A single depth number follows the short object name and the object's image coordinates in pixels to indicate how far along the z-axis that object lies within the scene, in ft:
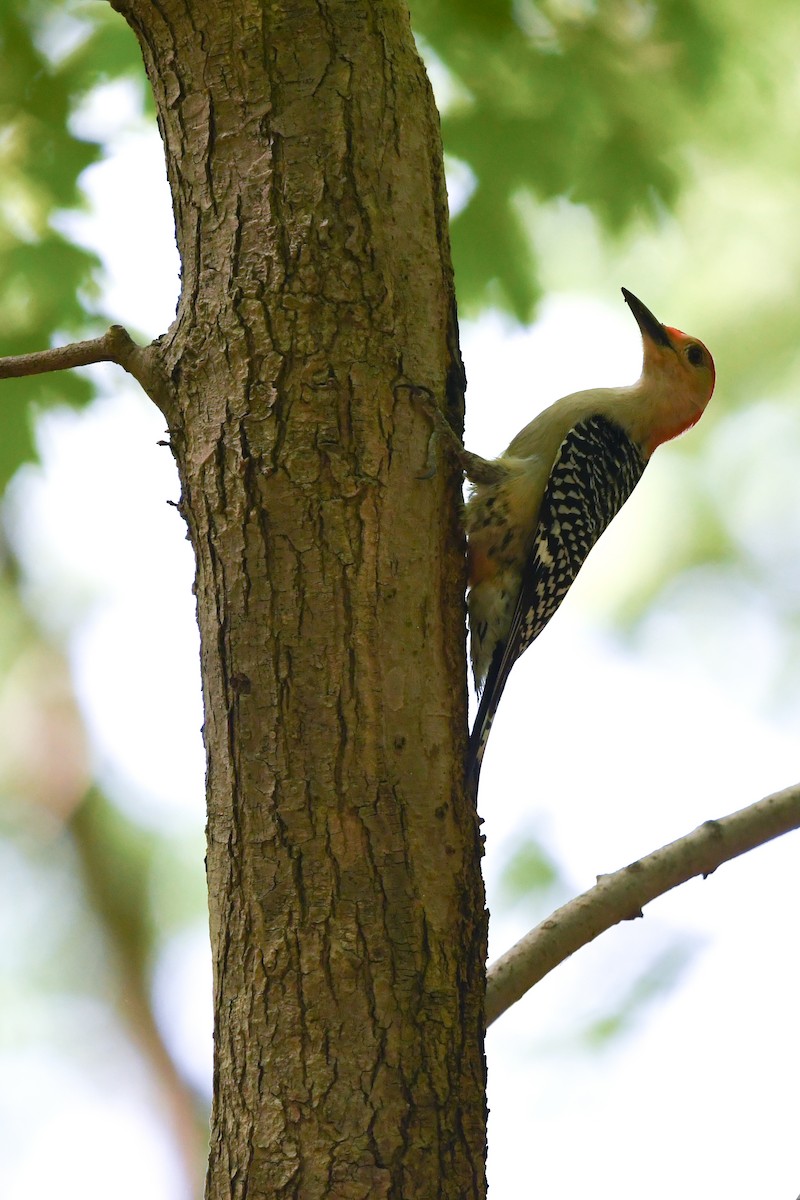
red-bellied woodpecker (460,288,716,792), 25.98
